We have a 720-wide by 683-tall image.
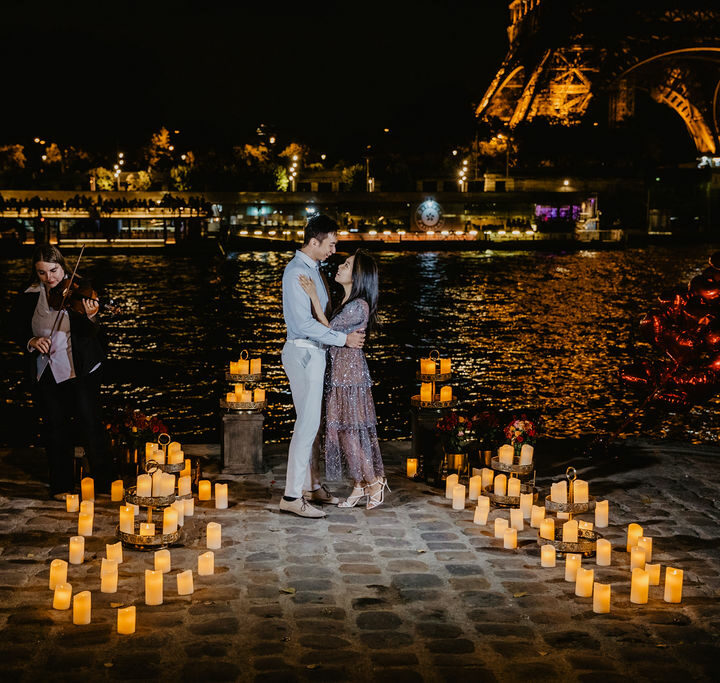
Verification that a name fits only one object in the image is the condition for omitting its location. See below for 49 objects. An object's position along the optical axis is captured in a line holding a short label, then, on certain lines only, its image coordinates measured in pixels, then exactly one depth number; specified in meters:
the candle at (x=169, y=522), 7.04
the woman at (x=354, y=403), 7.90
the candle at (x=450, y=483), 8.36
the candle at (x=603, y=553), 6.86
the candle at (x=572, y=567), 6.52
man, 7.60
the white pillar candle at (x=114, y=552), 6.56
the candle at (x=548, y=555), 6.81
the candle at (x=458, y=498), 8.11
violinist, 8.15
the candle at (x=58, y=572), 6.16
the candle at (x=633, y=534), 7.05
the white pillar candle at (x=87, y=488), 8.16
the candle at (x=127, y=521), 7.02
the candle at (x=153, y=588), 6.03
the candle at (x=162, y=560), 6.32
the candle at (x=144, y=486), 7.19
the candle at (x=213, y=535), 7.06
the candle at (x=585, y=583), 6.28
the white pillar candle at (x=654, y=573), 6.44
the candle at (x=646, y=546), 6.72
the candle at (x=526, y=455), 8.25
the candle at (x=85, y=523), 7.32
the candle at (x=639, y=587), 6.16
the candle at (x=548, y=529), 7.10
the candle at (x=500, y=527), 7.29
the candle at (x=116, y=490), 8.21
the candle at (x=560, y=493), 7.36
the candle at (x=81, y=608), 5.70
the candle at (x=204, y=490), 8.30
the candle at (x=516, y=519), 7.49
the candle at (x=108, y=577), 6.21
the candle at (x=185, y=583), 6.20
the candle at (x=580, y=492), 7.36
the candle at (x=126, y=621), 5.60
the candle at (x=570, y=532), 6.99
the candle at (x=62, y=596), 5.95
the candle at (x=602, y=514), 7.68
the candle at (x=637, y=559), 6.57
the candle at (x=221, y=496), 8.05
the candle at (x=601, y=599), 5.99
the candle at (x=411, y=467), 9.13
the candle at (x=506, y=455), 8.25
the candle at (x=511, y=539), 7.20
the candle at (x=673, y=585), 6.17
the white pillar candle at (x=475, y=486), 8.28
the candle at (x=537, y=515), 7.59
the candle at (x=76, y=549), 6.73
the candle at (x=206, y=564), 6.55
